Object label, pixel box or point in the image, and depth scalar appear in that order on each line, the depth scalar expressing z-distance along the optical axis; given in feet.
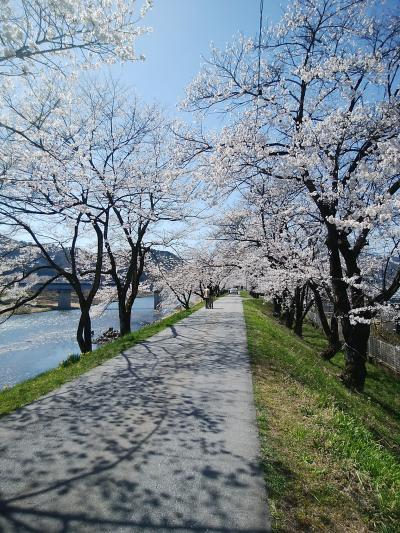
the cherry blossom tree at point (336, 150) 24.52
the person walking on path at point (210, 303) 94.46
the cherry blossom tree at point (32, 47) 15.13
